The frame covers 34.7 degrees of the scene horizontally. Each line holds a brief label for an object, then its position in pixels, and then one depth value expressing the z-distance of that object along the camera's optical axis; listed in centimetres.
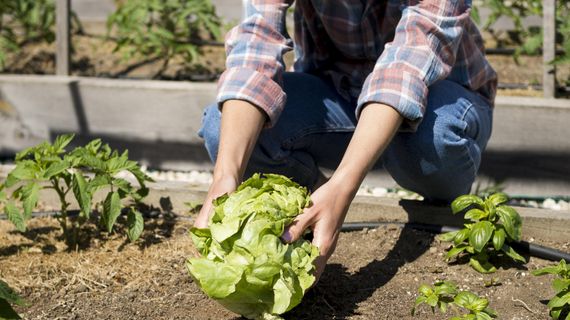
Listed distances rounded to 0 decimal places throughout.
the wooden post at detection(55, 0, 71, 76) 504
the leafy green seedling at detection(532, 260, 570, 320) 258
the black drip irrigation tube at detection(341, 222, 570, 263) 309
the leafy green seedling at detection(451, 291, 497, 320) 254
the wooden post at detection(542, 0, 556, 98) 438
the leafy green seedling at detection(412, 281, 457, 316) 262
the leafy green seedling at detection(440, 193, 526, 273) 291
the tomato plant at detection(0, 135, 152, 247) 316
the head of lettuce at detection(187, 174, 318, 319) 236
